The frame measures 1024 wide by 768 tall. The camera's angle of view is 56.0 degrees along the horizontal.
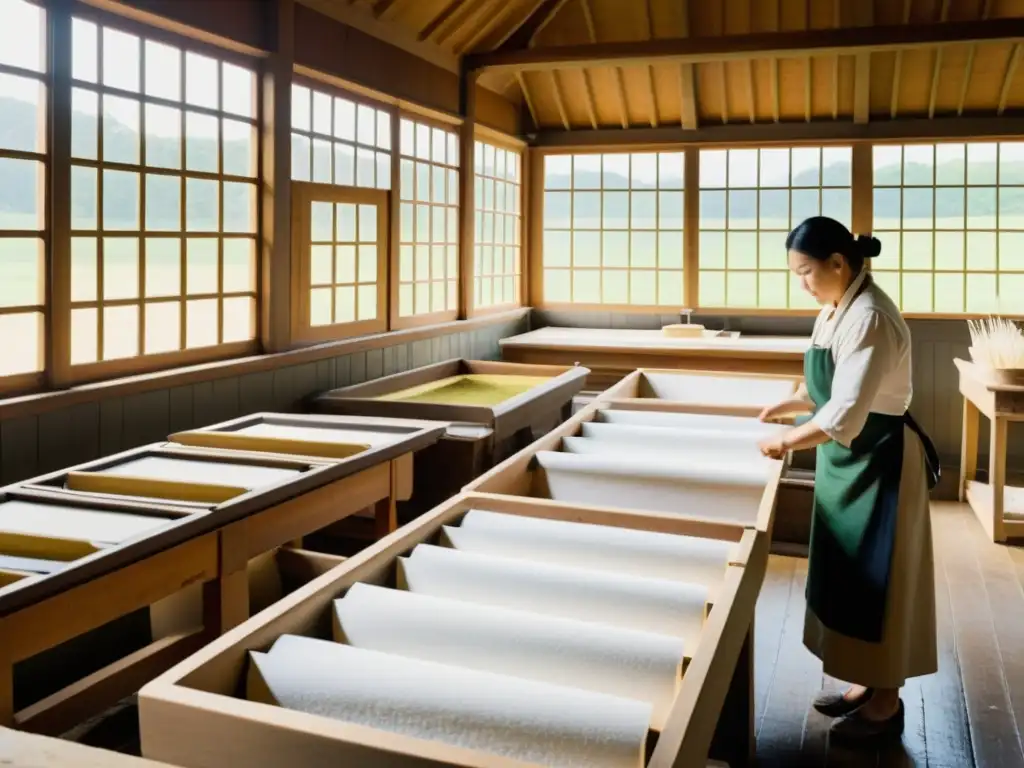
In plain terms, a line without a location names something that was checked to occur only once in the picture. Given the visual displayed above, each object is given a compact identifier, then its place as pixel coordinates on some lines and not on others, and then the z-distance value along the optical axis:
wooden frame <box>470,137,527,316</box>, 6.59
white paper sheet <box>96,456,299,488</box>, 2.59
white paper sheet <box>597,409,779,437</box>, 3.18
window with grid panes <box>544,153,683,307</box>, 7.20
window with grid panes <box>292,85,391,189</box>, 4.42
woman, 2.48
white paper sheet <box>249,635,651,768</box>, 1.24
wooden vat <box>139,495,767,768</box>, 1.18
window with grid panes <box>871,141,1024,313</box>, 6.68
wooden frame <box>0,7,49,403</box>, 2.93
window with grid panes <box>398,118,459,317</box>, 5.50
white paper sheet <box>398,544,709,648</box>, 1.68
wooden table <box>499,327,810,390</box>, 6.06
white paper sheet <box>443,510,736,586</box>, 1.92
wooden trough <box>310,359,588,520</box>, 3.84
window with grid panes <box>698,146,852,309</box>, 6.99
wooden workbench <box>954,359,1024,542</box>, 4.62
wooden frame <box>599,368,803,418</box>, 3.37
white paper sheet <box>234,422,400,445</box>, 3.20
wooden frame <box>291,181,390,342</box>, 4.31
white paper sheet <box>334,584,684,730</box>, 1.44
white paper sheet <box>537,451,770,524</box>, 2.50
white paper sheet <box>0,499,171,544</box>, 2.10
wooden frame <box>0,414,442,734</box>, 1.81
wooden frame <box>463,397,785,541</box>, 2.17
